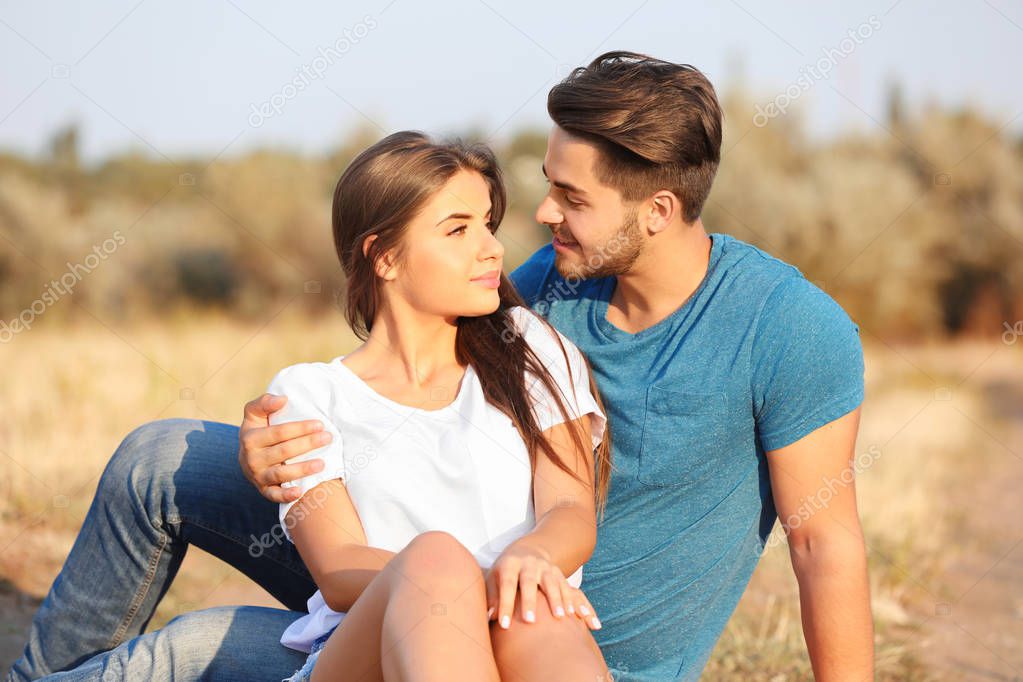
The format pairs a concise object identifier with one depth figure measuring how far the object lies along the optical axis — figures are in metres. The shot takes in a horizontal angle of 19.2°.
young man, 2.90
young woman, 2.67
